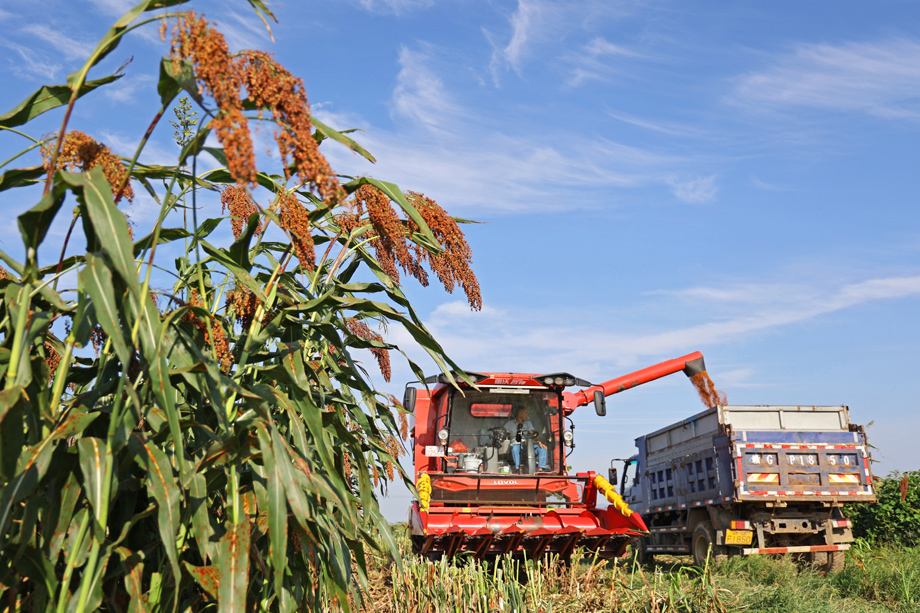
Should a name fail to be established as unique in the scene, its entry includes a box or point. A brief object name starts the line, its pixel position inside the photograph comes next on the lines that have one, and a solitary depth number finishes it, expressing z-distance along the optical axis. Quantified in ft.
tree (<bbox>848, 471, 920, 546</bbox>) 42.80
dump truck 37.32
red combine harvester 29.48
